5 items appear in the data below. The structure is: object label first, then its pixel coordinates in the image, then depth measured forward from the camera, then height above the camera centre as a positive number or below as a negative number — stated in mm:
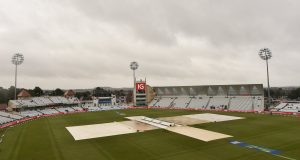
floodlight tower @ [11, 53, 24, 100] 79438 +12203
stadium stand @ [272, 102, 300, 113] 70525 -5061
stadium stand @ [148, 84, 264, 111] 87688 -2256
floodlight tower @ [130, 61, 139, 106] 109875 +13255
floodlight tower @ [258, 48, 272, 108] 72688 +12748
